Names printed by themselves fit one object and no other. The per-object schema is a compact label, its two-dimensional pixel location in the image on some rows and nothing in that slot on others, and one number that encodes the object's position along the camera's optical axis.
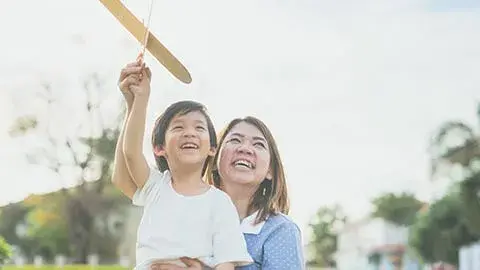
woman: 3.04
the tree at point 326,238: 56.59
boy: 2.79
